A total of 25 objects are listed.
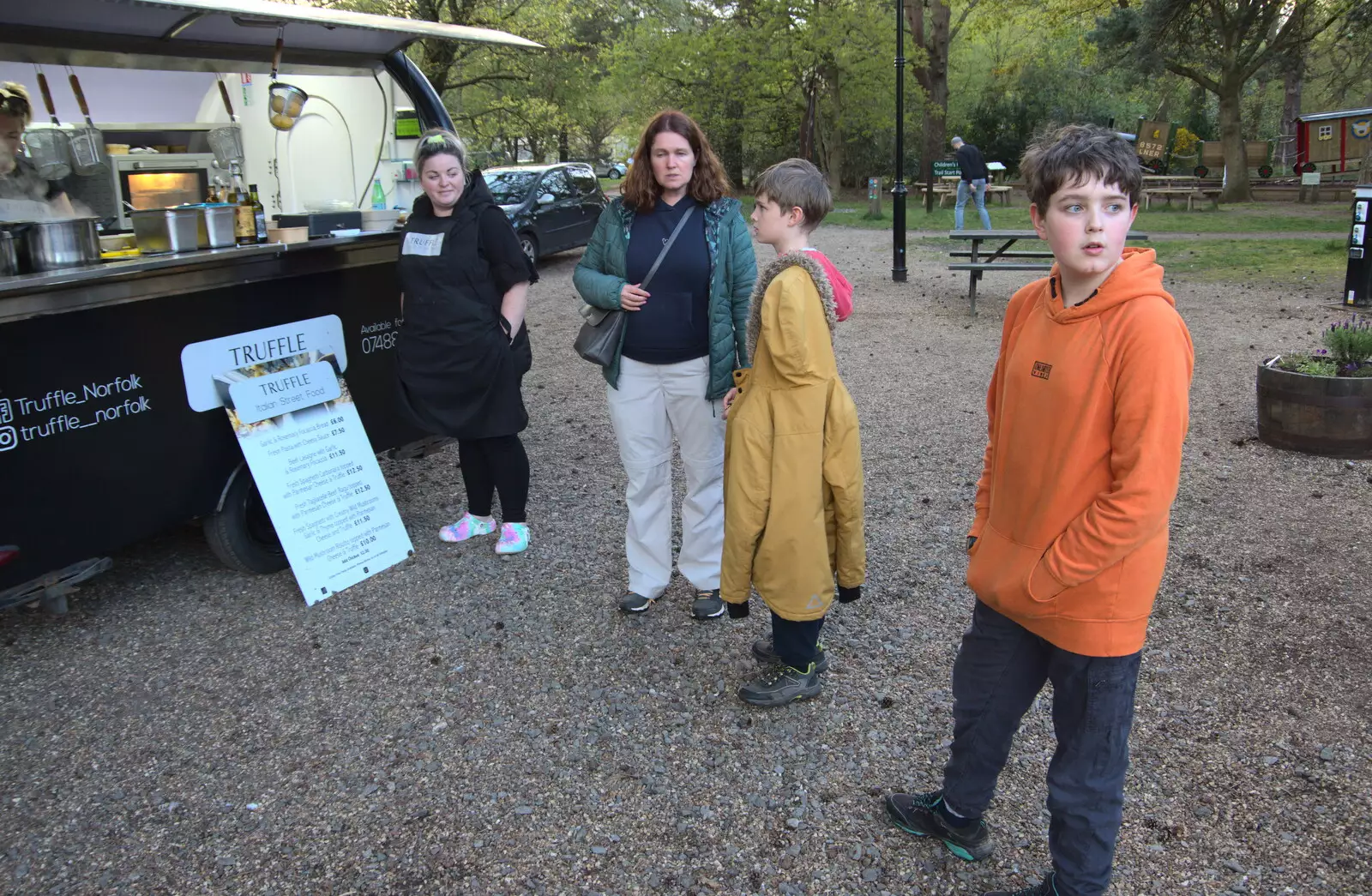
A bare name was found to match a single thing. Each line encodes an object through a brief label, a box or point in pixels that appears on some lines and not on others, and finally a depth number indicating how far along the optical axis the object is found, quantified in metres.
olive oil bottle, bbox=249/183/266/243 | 4.67
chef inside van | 4.57
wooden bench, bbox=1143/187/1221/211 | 23.42
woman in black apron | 4.28
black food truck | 3.61
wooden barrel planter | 5.51
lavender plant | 5.67
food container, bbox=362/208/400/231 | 5.29
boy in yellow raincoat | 2.94
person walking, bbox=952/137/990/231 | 18.88
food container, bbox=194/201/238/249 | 4.32
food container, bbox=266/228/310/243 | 4.61
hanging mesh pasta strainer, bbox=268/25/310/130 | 5.16
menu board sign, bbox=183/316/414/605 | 4.23
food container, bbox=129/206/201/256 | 4.20
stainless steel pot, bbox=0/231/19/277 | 3.61
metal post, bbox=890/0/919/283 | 12.12
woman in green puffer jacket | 3.60
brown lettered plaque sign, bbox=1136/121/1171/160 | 28.95
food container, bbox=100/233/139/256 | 4.46
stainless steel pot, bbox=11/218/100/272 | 3.72
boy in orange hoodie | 1.92
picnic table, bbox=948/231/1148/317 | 10.16
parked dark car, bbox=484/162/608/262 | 14.53
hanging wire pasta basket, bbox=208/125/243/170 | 6.12
